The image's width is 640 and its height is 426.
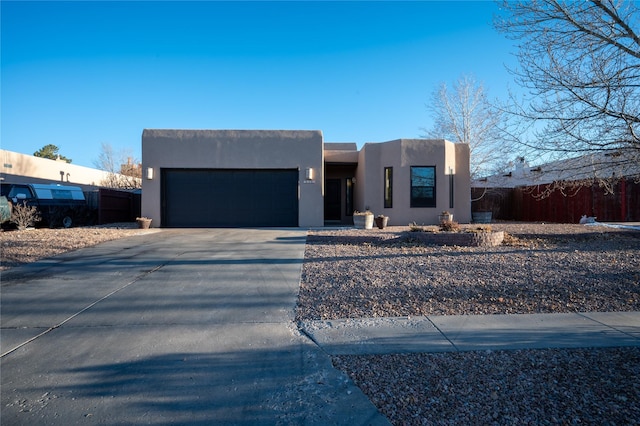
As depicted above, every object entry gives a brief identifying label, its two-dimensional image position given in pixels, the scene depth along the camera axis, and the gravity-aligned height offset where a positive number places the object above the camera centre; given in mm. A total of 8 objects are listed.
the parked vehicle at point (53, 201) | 14109 +406
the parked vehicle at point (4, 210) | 12547 +42
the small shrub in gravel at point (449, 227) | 10719 -472
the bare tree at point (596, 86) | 6184 +2009
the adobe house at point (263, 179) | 16156 +1333
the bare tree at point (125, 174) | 29141 +3350
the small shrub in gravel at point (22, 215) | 13062 -128
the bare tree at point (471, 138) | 28359 +5336
